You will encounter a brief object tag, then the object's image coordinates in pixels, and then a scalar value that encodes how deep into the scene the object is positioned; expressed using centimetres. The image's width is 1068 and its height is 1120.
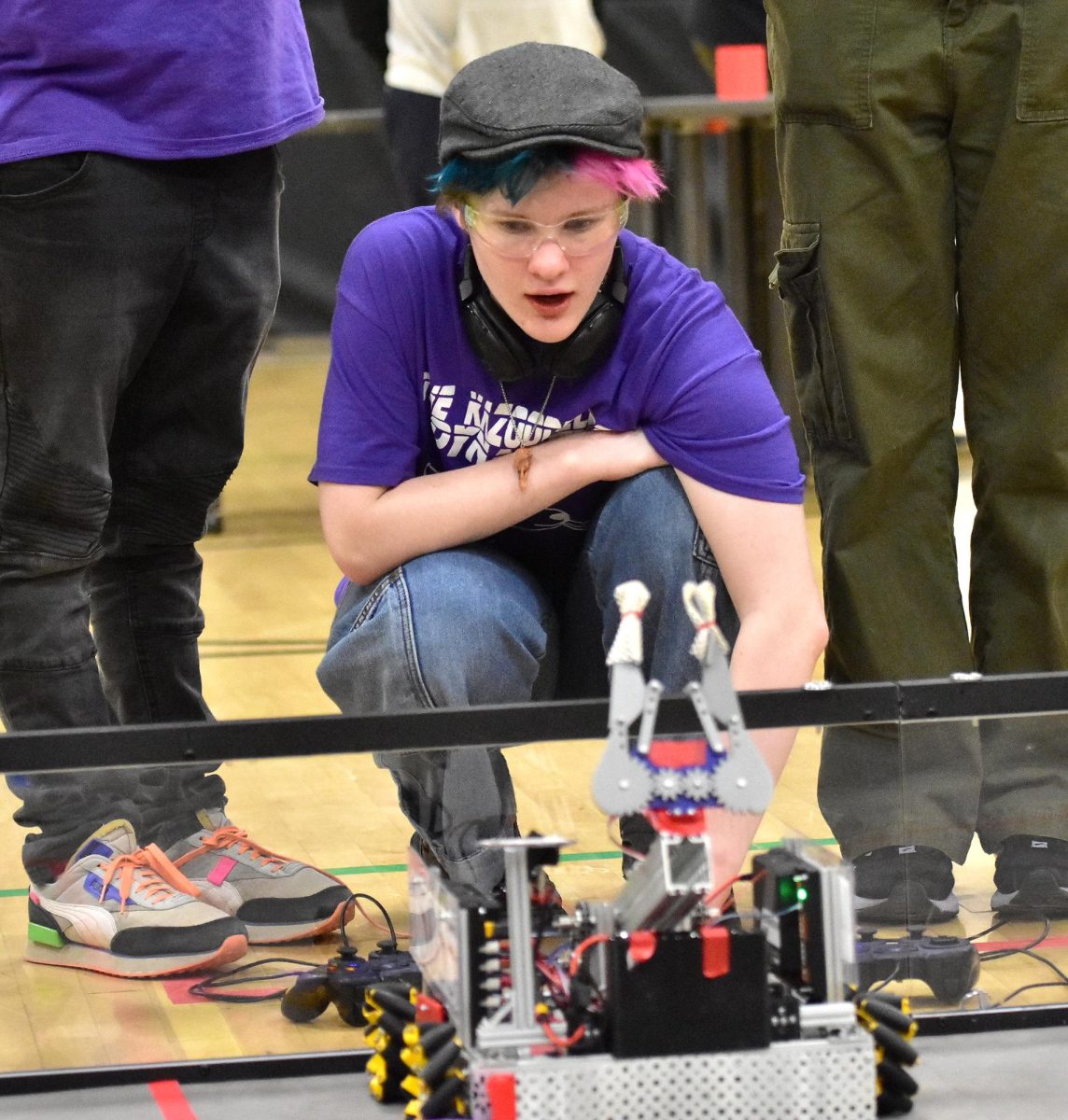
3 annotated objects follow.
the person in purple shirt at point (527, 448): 613
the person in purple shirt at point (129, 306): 604
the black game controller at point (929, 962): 594
